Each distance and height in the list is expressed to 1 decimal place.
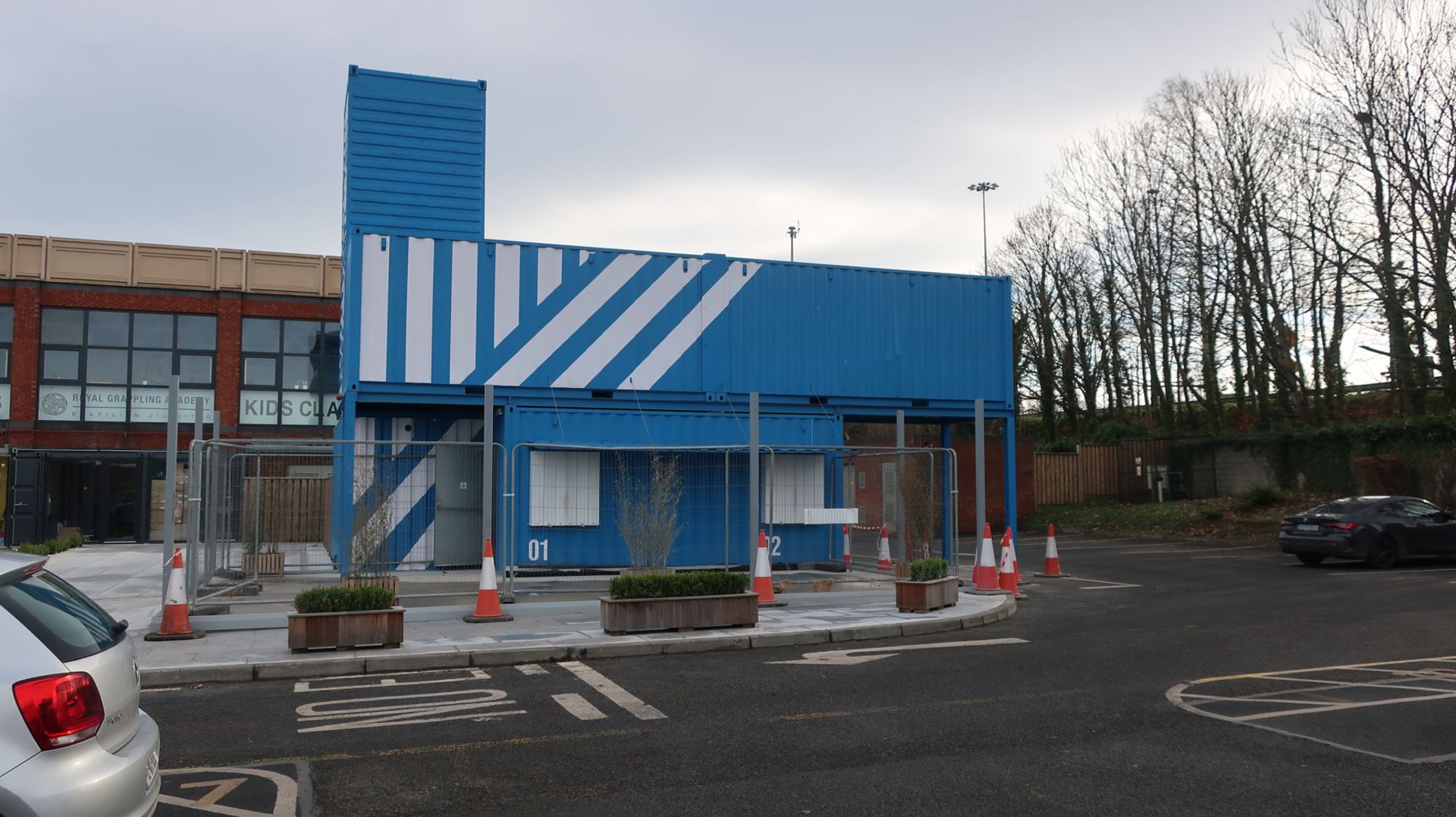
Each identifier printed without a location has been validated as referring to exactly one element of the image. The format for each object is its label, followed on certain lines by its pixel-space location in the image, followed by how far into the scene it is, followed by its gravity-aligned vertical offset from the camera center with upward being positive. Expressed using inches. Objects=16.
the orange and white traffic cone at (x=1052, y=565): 704.4 -47.9
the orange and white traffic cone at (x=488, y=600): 464.4 -44.9
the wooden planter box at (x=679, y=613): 427.8 -47.8
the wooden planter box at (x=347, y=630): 383.6 -47.9
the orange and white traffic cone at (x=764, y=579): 501.7 -39.8
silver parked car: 135.0 -28.8
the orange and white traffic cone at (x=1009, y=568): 586.2 -41.4
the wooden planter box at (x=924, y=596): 491.5 -47.5
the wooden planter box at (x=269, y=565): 601.6 -36.4
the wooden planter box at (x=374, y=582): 448.5 -35.4
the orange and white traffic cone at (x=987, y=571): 573.6 -42.3
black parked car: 728.3 -28.7
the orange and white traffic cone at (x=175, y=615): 414.6 -44.7
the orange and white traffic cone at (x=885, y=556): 642.2 -37.8
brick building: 1048.2 +148.8
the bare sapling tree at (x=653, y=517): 493.0 -9.9
